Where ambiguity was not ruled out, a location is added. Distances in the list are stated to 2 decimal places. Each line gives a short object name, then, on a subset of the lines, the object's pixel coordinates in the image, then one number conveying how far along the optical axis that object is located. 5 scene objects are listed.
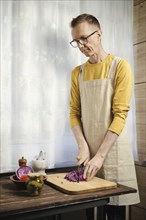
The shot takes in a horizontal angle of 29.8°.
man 1.51
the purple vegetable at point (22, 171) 1.39
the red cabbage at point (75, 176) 1.39
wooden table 1.02
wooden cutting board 1.22
